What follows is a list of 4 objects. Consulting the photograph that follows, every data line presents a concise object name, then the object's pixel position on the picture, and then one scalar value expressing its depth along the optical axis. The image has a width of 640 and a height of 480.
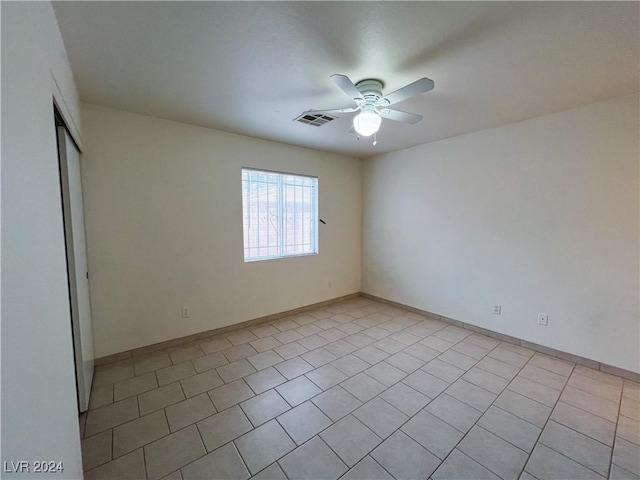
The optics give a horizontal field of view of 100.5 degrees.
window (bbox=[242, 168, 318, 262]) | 3.52
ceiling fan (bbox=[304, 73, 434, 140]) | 1.81
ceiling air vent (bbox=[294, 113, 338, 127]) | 2.64
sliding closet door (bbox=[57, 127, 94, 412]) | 1.85
